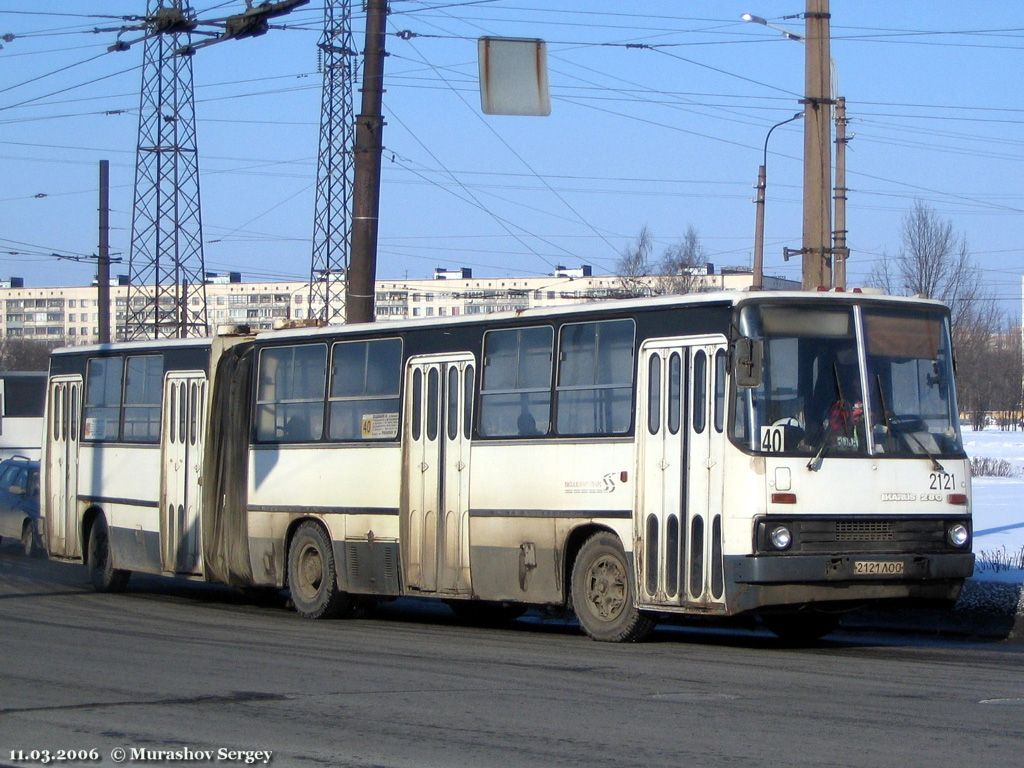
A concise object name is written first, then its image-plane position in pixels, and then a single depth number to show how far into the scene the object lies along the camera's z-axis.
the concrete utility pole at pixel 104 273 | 40.44
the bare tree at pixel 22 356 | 117.50
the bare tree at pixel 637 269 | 78.38
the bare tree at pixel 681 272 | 71.00
